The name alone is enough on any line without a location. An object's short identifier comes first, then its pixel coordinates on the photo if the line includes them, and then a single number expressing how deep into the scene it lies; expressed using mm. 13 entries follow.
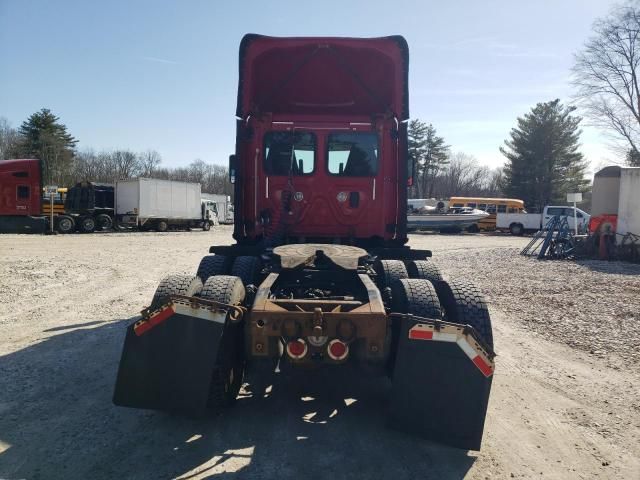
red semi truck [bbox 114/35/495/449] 3406
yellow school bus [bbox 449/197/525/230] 40000
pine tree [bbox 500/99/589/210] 51250
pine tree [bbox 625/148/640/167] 39406
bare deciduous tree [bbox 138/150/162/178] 86188
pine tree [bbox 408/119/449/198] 73312
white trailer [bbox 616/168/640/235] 17688
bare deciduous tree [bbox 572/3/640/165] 36919
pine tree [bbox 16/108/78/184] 55469
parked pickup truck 36438
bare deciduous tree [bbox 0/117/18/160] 60544
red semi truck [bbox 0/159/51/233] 25575
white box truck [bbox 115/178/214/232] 31766
